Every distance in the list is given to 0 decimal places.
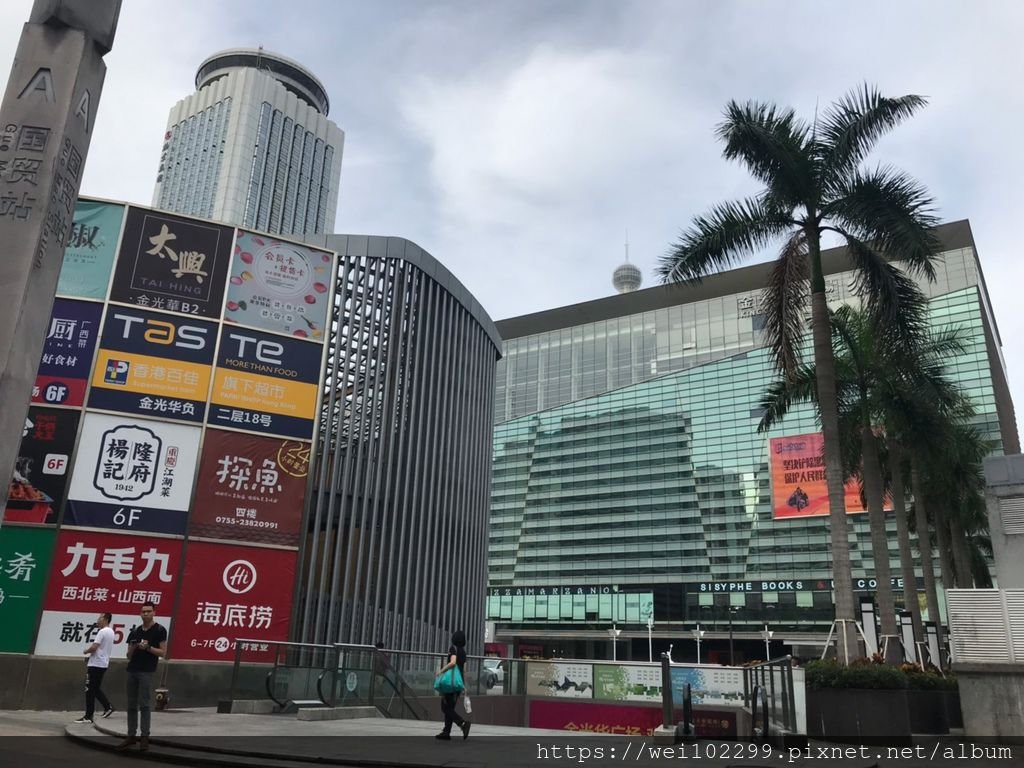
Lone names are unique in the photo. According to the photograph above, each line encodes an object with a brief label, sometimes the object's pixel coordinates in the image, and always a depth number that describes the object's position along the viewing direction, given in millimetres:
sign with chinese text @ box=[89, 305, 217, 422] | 17938
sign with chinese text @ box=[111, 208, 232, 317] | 18719
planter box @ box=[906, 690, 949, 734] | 14820
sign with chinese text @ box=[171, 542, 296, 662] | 17484
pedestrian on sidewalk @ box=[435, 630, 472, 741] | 11258
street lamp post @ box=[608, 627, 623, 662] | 84488
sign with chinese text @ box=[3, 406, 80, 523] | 16578
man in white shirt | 11953
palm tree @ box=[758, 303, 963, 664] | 22844
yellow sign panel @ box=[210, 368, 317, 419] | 18984
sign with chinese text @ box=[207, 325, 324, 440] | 18984
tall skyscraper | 138000
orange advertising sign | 82812
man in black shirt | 9195
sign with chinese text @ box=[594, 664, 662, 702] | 20812
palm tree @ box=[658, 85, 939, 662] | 18219
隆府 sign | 17141
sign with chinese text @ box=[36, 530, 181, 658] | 16281
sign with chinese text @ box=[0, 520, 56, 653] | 15906
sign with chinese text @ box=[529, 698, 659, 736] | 20656
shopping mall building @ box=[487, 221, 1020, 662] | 83812
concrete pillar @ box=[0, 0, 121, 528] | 7148
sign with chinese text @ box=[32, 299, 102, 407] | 17453
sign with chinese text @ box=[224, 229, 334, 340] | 19766
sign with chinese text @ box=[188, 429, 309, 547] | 18250
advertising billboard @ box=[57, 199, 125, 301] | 18234
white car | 21047
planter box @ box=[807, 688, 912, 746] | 12898
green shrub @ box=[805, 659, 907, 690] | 13344
